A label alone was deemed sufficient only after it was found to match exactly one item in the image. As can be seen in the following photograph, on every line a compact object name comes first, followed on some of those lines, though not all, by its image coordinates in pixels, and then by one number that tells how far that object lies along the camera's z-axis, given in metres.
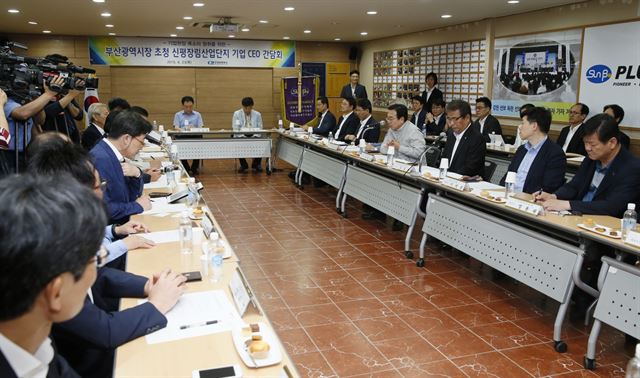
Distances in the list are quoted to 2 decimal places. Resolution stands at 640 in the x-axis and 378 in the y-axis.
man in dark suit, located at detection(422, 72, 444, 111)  9.56
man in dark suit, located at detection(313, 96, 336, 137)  8.47
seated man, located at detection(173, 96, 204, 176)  9.31
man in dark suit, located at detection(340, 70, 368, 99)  10.64
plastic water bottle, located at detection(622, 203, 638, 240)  2.83
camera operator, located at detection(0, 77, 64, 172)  3.64
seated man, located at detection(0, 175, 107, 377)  0.86
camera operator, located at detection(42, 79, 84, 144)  4.61
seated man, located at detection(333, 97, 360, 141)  7.70
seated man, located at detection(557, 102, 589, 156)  6.47
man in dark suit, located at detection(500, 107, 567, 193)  3.98
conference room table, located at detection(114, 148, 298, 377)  1.47
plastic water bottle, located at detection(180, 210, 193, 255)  2.55
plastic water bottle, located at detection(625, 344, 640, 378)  1.30
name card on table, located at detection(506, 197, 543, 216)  3.30
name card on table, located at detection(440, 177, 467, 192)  4.08
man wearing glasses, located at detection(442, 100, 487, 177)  4.78
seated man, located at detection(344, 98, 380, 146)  7.12
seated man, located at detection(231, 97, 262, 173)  9.45
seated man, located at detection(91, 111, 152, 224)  3.11
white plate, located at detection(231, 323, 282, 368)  1.51
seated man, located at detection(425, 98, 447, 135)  8.27
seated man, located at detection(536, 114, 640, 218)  3.26
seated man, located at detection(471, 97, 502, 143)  7.36
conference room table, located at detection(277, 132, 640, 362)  2.97
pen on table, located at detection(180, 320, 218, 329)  1.72
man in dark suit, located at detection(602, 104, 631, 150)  6.08
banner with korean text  11.55
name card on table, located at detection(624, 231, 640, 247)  2.67
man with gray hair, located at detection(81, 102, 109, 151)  5.20
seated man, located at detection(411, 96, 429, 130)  8.69
